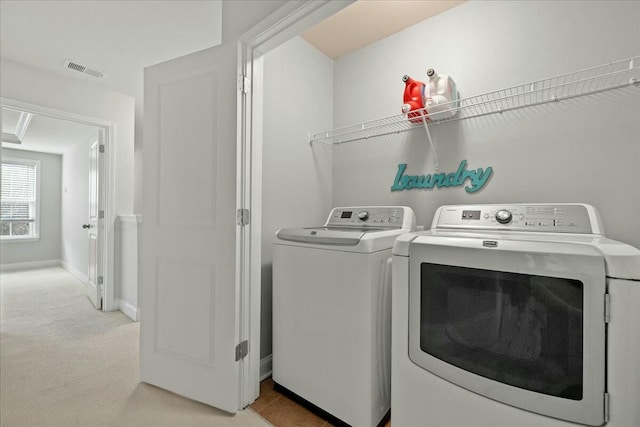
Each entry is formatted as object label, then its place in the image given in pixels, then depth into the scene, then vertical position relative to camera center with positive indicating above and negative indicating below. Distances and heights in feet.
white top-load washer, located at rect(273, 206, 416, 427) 4.36 -1.74
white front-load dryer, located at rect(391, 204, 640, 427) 2.68 -1.21
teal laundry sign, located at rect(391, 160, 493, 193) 5.66 +0.67
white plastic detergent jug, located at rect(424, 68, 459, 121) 5.55 +2.21
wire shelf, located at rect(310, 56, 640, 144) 4.44 +2.00
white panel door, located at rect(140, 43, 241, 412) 5.06 -0.37
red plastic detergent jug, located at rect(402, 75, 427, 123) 5.75 +2.22
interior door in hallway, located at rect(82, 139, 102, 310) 10.52 -0.74
